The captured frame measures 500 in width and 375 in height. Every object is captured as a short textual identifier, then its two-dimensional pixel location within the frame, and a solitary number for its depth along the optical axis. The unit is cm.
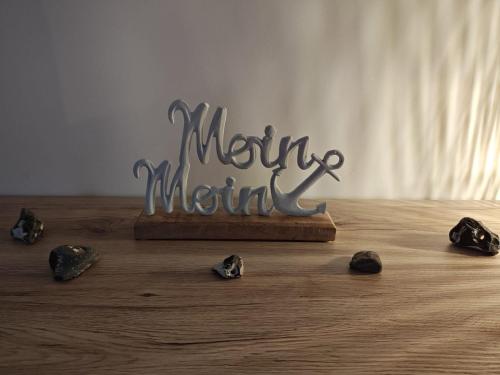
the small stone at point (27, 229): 75
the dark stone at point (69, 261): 62
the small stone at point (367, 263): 68
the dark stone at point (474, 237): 78
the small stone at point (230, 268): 64
